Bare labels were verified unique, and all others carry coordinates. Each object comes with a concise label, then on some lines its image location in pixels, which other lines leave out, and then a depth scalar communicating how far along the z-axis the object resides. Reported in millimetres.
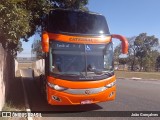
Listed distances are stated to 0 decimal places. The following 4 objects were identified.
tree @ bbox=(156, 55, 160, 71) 41415
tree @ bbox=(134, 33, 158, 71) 39086
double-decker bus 4841
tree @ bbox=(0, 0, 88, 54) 5204
